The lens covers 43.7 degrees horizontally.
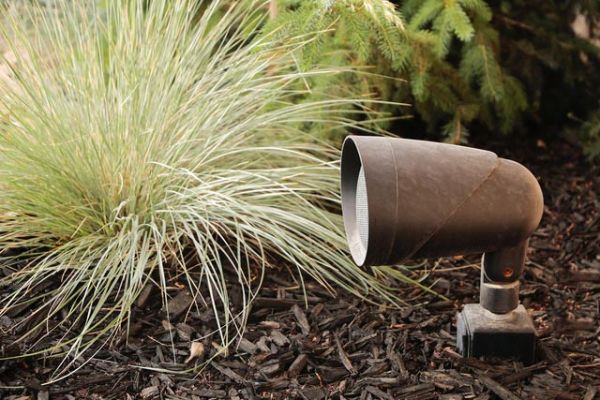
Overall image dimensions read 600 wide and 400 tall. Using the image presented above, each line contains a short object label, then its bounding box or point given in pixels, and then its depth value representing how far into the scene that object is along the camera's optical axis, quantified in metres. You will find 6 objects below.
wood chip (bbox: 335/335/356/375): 2.17
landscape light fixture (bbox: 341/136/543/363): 1.82
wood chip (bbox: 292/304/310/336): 2.35
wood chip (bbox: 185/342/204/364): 2.21
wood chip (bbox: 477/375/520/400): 2.02
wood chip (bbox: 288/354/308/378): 2.15
